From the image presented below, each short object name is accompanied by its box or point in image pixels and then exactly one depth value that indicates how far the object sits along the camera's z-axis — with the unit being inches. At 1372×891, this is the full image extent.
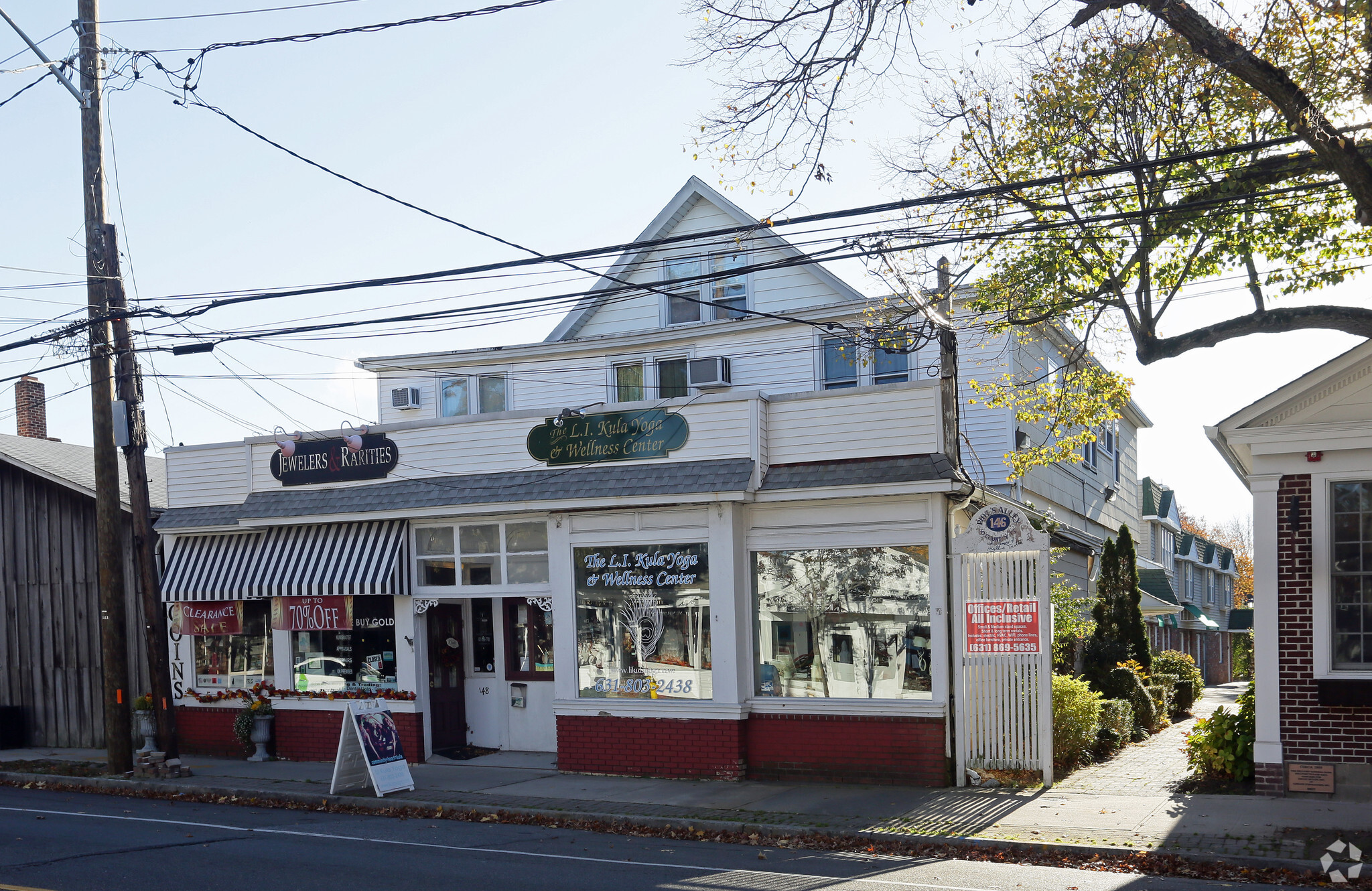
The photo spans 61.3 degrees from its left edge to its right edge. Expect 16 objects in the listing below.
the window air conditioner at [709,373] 856.9
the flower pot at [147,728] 673.6
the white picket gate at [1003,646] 512.1
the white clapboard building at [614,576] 543.2
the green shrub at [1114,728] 628.4
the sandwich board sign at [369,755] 543.5
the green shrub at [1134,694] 730.8
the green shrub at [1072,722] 549.3
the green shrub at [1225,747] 494.6
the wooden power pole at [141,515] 610.5
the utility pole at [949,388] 545.3
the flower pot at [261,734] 669.9
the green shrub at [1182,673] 869.2
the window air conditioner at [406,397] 990.4
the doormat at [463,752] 650.2
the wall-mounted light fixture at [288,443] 686.5
